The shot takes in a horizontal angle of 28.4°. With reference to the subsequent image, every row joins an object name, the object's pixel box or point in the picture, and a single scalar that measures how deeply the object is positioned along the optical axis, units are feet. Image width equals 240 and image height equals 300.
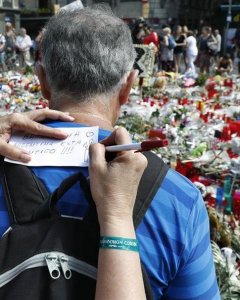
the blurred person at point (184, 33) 49.89
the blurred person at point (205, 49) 51.26
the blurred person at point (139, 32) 42.91
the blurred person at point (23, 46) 51.62
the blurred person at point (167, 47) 46.55
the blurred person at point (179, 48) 49.32
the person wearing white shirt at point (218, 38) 52.80
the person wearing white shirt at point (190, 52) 45.83
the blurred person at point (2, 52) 45.28
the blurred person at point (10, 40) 50.99
